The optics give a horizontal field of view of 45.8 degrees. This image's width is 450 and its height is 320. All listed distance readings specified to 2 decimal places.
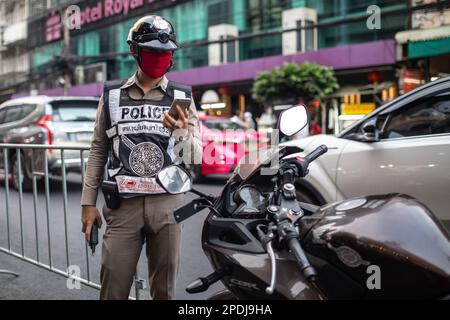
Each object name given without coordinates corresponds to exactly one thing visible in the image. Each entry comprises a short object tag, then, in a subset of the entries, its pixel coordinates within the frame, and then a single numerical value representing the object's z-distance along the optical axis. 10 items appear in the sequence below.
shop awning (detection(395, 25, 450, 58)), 13.74
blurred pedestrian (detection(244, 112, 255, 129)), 15.12
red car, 10.33
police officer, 2.27
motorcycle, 1.47
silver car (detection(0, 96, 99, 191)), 8.80
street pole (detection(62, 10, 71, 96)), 26.11
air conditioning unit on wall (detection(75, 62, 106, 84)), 32.25
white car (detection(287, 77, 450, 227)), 4.25
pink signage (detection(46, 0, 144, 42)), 30.48
